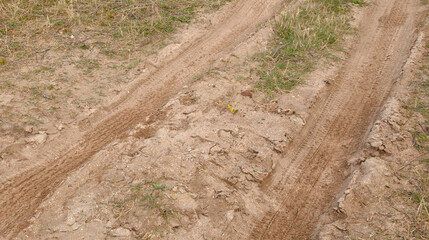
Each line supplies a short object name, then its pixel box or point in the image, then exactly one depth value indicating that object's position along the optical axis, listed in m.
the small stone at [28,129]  4.97
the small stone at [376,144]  4.48
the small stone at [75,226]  3.67
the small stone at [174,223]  3.73
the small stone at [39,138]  4.88
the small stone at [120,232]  3.60
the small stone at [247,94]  5.53
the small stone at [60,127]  5.10
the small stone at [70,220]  3.73
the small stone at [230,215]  3.89
